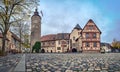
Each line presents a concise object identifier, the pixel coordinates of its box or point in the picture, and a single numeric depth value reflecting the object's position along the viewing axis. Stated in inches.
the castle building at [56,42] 1399.3
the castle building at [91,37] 948.0
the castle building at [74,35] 1251.2
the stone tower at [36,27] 1332.3
